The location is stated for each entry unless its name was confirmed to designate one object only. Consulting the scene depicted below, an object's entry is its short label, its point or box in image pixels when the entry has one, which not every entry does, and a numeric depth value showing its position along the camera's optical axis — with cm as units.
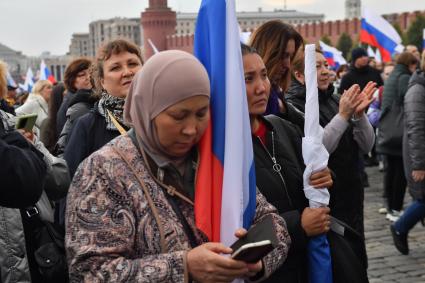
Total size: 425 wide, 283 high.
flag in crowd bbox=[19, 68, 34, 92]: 1925
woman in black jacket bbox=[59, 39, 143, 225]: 299
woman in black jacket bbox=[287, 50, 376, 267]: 322
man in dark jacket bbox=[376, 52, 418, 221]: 651
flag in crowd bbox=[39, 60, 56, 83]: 1536
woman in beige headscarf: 171
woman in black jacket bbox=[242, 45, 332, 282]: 238
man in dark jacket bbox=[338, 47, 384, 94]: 857
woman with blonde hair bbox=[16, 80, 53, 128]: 656
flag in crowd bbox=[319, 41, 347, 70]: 1586
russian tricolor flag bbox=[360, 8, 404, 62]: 1229
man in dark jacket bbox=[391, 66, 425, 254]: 496
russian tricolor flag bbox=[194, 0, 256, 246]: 188
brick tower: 8000
